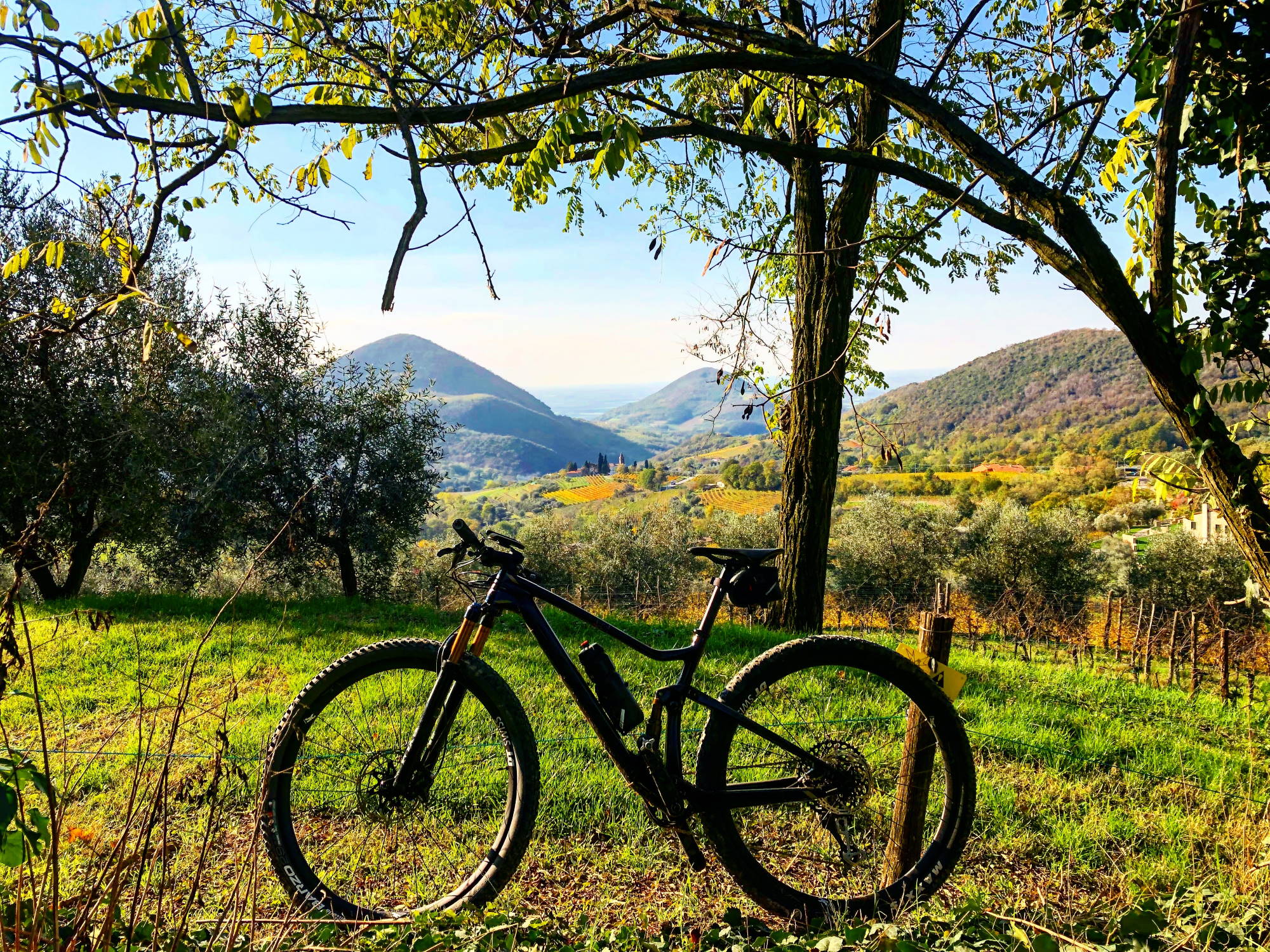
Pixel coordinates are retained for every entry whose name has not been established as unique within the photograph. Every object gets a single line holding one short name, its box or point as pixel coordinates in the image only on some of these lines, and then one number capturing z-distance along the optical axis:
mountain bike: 2.48
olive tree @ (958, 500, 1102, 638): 29.28
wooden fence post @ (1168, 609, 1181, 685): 9.25
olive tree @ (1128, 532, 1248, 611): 27.05
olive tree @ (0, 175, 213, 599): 11.03
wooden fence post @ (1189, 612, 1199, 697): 6.80
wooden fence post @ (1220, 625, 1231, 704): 6.46
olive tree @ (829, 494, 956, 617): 31.61
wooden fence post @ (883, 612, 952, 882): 2.63
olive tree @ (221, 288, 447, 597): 13.96
